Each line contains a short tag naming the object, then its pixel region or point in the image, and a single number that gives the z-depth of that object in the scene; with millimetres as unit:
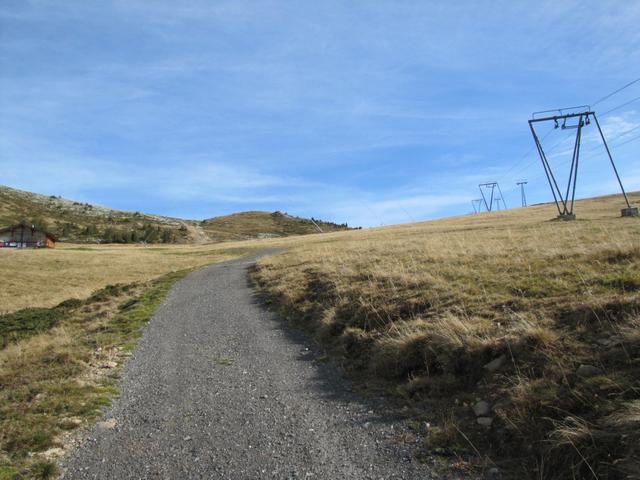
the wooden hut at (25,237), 91250
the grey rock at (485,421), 5562
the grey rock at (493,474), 4688
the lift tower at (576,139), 43528
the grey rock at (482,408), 5805
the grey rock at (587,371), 5531
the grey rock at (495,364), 6645
